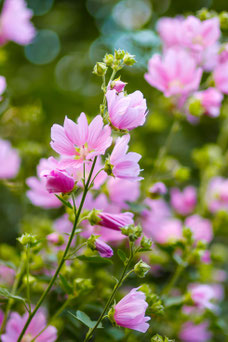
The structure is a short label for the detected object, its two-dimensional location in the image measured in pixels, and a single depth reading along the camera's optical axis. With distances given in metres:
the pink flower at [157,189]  1.26
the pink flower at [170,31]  1.37
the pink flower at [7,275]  1.32
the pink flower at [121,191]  1.27
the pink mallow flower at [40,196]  1.27
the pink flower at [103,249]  1.10
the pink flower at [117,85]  1.10
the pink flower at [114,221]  1.10
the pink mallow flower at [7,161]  1.34
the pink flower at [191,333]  1.38
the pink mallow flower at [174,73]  1.27
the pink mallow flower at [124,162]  1.09
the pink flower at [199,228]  1.39
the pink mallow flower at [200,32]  1.27
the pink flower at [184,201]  1.53
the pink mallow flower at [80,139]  1.10
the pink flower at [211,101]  1.31
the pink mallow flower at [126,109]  1.08
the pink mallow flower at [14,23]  1.42
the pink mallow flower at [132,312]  1.08
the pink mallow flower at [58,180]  1.08
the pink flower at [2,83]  1.16
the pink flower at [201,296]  1.25
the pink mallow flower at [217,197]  1.53
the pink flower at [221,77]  1.30
